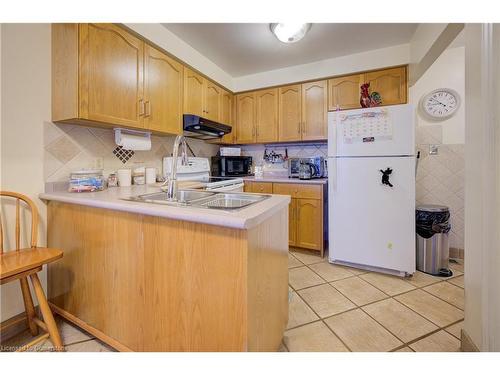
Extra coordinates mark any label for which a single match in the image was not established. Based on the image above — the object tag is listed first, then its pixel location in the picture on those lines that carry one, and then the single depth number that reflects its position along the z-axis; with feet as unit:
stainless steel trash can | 6.70
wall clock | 7.66
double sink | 3.92
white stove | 7.59
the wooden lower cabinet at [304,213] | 8.11
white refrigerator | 6.39
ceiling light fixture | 6.11
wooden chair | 3.31
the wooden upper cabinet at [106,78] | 4.59
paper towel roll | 5.96
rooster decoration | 7.41
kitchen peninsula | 2.63
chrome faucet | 3.91
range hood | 7.13
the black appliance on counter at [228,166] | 9.86
